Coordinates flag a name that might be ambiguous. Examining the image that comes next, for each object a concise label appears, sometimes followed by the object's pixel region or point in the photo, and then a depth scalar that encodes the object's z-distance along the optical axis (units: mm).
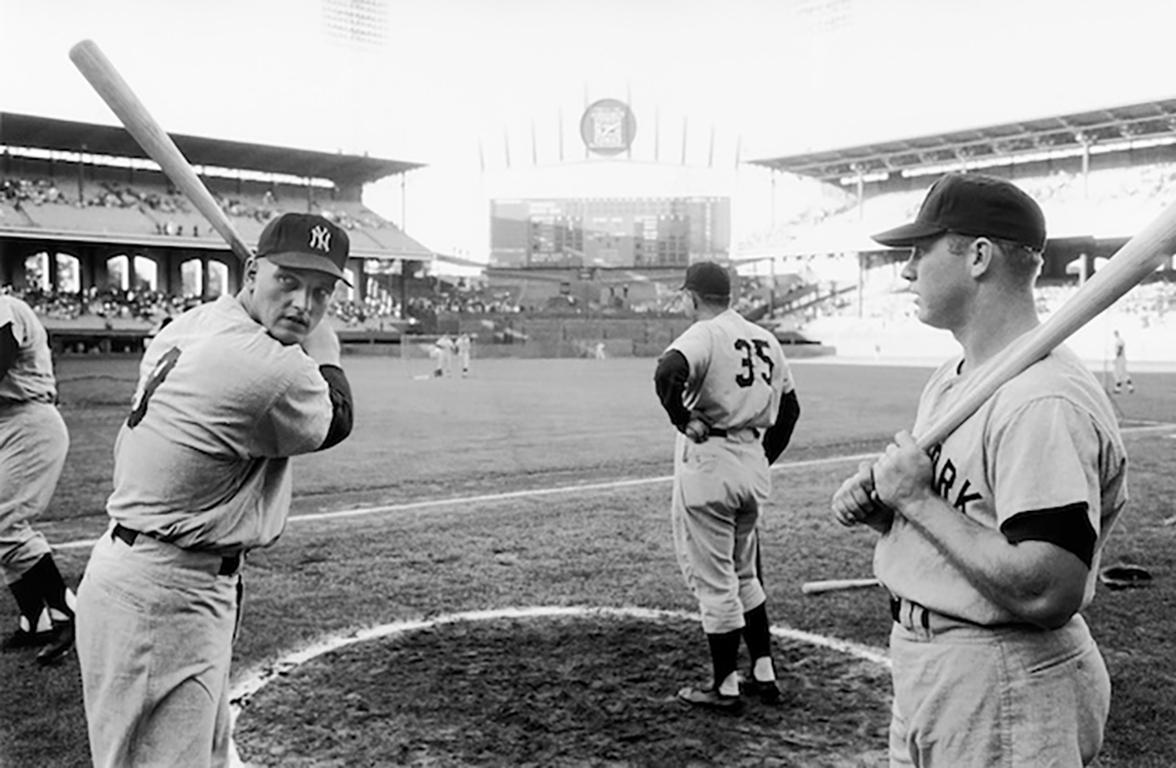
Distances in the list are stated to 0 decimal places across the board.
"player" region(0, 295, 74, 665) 4984
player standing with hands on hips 4461
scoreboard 67500
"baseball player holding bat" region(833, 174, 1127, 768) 1983
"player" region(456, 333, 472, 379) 29953
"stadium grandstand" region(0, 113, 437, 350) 39500
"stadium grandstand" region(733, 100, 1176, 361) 41531
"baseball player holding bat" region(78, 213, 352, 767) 2719
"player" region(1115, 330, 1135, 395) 21531
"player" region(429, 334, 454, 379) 28989
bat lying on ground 6168
